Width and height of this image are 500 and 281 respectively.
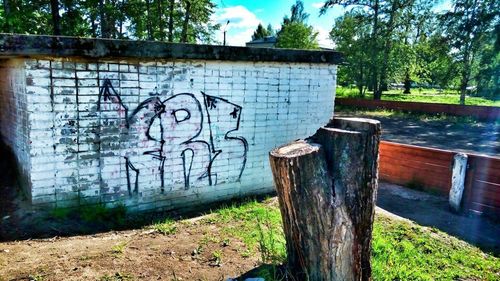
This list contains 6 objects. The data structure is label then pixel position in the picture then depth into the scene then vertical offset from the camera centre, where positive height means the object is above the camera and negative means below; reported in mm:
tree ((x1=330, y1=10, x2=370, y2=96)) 26203 +3618
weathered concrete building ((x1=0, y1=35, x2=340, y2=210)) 4398 -508
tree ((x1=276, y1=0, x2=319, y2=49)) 36156 +5384
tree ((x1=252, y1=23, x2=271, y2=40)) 66812 +10324
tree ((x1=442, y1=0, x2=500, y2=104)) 20469 +4004
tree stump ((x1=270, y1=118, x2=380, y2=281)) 3035 -967
